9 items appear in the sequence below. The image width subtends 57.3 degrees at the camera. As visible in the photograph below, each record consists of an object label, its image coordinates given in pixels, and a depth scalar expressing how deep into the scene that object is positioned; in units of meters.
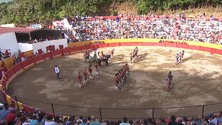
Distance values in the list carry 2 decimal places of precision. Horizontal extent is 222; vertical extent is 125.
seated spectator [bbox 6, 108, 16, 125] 7.58
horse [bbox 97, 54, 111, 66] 21.06
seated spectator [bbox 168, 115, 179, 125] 6.35
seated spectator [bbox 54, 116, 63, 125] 7.27
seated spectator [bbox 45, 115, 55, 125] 6.95
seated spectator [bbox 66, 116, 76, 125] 7.18
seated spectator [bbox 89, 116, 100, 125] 6.87
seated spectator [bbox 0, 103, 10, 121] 7.78
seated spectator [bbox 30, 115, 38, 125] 6.91
